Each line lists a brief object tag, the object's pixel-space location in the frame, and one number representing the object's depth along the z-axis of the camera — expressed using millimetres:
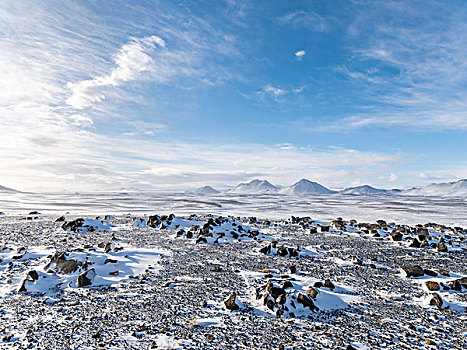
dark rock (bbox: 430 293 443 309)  9242
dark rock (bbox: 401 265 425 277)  12555
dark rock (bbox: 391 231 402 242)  21156
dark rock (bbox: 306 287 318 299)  9402
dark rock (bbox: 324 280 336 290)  10711
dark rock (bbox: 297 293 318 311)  8810
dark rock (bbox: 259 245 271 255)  16750
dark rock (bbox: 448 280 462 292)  10991
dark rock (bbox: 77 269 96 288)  10477
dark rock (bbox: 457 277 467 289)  11094
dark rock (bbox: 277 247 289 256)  16344
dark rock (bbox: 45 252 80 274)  11523
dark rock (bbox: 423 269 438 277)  12820
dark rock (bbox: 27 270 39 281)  10455
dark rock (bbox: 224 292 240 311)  8750
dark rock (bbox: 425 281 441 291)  10977
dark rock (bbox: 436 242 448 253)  18000
